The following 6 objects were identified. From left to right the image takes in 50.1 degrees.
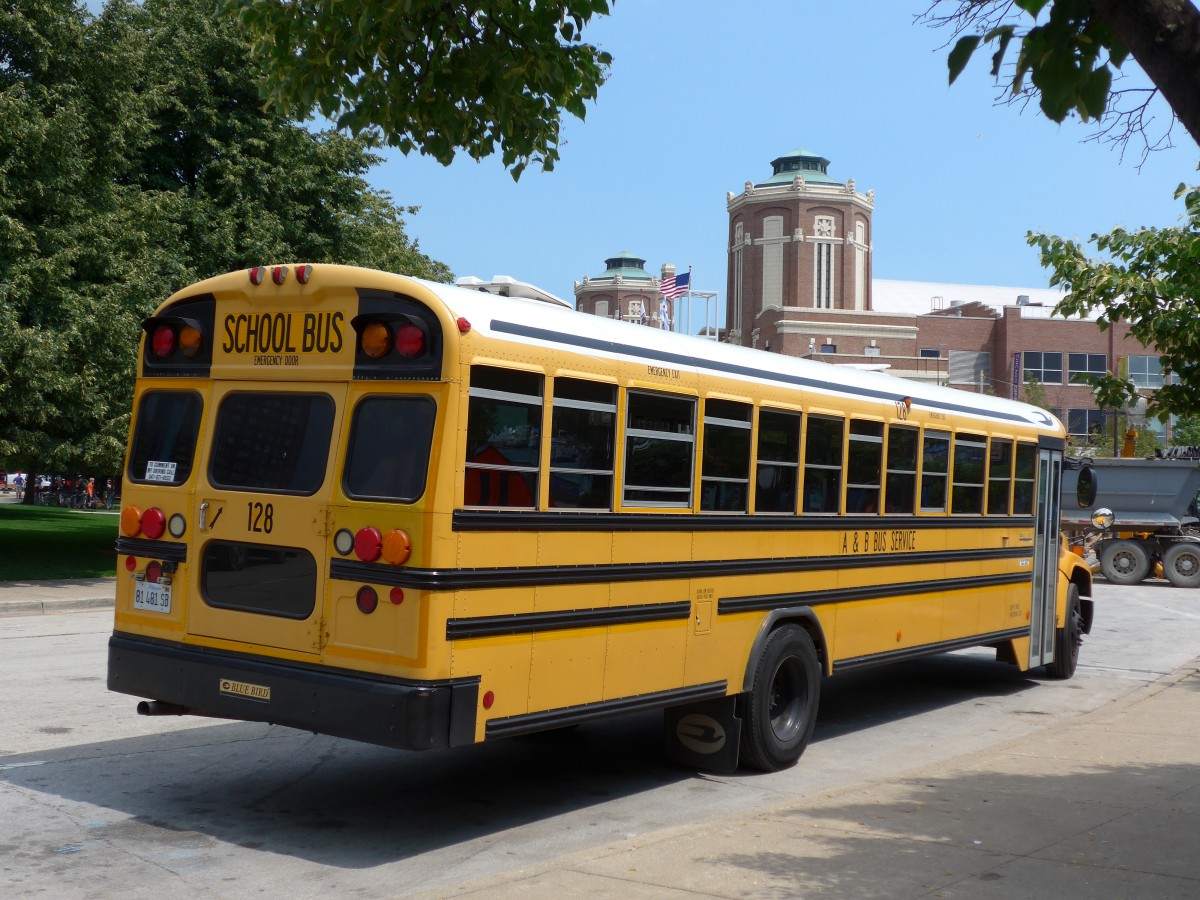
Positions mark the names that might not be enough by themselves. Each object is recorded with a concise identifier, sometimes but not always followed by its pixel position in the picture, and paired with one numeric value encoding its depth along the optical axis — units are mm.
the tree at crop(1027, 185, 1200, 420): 10438
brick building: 76250
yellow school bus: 5953
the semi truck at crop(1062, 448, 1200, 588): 28219
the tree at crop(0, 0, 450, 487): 18828
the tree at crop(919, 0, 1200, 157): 4363
